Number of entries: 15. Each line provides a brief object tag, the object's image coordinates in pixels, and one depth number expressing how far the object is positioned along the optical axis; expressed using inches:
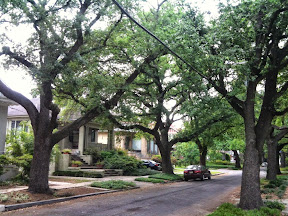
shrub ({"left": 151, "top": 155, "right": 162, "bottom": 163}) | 1581.0
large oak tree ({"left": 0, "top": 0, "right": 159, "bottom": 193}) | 432.8
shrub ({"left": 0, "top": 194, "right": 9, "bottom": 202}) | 404.5
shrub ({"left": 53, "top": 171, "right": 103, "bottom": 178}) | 844.6
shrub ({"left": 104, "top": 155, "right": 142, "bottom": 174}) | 1022.6
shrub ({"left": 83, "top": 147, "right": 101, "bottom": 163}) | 1099.6
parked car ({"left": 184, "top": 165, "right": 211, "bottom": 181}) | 969.5
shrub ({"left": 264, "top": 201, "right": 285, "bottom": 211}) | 418.7
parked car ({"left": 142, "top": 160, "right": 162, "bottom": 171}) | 1344.7
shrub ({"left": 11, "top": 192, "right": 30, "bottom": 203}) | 417.1
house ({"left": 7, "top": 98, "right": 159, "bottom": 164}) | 1103.2
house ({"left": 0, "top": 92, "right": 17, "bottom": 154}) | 711.7
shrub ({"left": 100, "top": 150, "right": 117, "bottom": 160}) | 1120.8
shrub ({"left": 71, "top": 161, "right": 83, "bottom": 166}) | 984.9
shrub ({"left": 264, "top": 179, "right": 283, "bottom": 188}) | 714.4
